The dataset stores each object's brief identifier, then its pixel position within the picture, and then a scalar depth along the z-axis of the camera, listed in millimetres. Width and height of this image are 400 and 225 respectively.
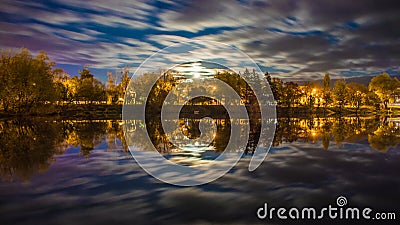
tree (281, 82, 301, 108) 119312
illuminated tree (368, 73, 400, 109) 135500
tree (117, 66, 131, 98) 119188
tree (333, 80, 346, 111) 127506
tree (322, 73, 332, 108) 130750
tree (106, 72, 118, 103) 118750
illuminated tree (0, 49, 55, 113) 70125
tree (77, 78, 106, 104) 105000
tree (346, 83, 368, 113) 135312
